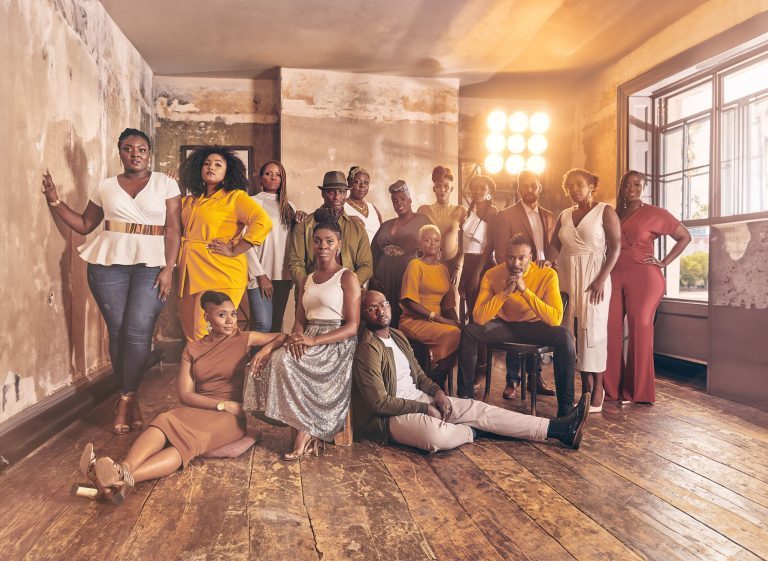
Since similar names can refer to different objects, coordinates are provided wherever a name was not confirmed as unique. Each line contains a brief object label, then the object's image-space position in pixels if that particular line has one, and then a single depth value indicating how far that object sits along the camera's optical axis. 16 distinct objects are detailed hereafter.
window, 4.92
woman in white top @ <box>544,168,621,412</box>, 4.17
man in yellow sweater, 3.74
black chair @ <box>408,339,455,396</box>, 3.97
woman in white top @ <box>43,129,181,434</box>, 3.55
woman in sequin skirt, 3.07
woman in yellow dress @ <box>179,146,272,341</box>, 3.77
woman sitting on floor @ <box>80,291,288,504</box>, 2.78
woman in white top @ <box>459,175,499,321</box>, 4.89
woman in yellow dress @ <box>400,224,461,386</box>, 3.96
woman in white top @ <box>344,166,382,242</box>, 4.51
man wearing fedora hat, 3.98
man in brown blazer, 4.67
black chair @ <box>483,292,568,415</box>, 3.78
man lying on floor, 3.11
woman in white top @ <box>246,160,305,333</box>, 4.33
